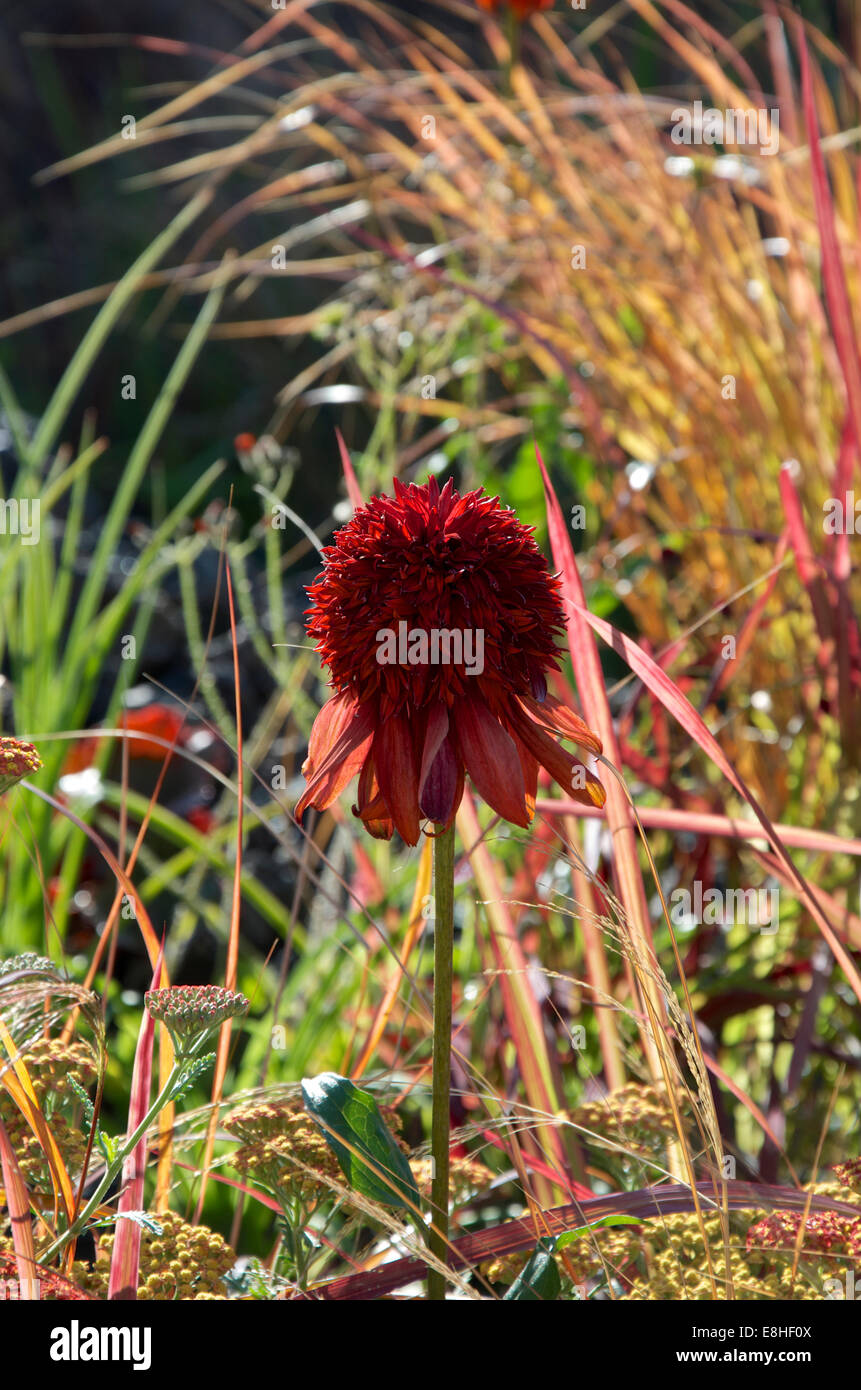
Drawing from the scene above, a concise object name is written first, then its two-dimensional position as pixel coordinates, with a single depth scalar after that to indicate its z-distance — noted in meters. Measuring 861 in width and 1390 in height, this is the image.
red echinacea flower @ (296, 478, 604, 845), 0.74
